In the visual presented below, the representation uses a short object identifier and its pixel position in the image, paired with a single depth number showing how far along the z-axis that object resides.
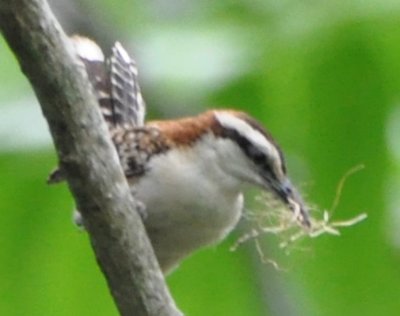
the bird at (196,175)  6.84
